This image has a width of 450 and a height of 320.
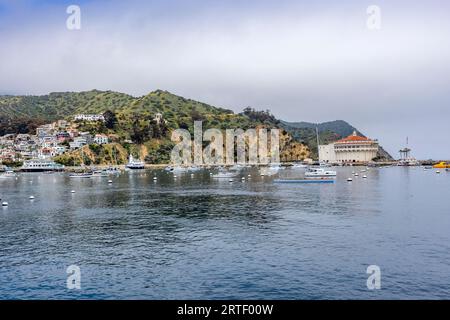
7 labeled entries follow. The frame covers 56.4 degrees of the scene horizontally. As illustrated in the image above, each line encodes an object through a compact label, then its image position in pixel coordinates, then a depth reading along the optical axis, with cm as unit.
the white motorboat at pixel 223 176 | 12825
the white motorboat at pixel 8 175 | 14810
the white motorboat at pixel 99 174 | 14174
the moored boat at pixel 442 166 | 18706
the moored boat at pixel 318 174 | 11181
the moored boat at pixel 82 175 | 13706
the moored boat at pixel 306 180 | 10344
